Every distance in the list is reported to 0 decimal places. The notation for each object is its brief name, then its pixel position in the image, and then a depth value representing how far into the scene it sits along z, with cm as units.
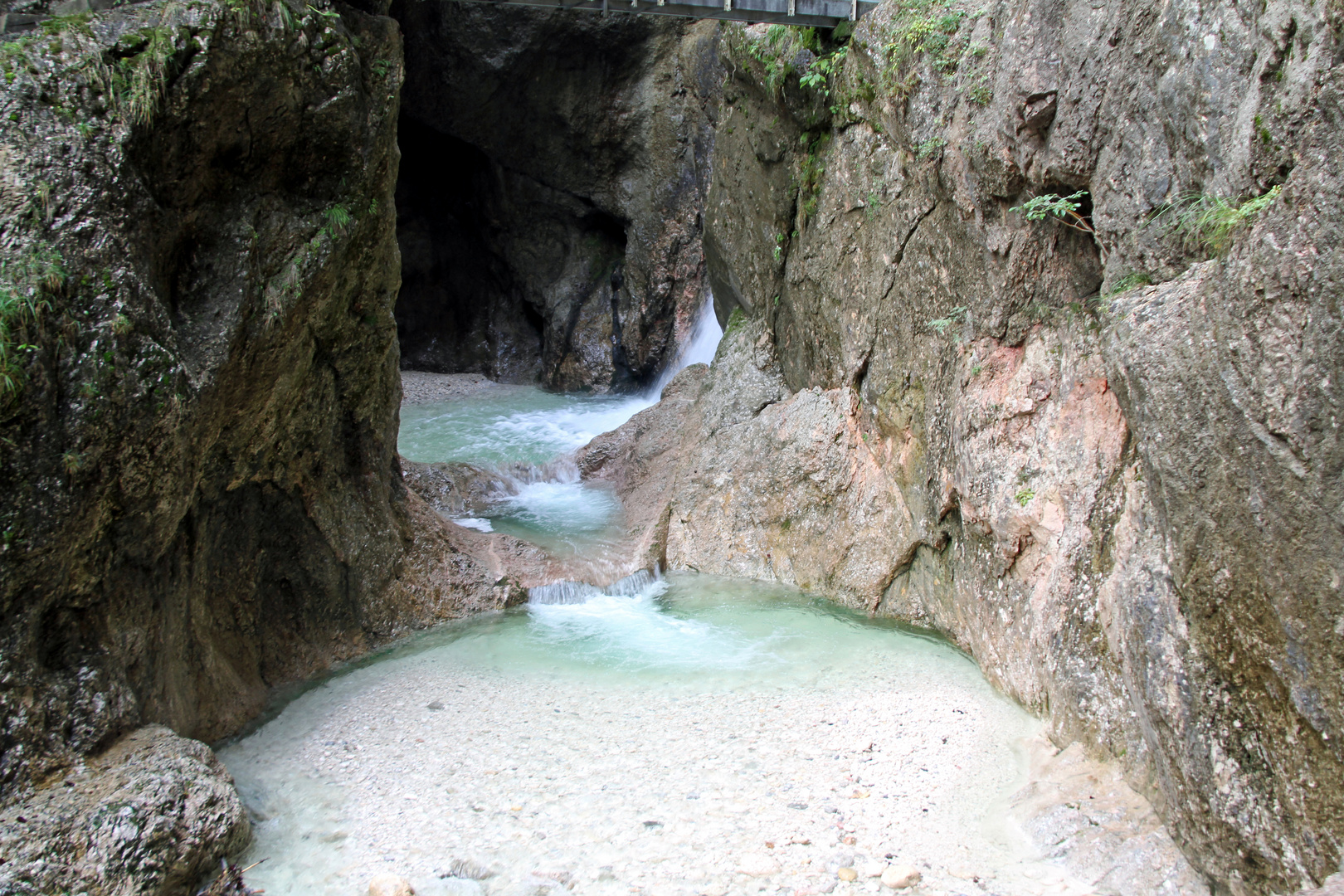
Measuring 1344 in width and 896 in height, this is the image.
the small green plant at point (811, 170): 877
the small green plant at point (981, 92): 601
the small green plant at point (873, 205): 772
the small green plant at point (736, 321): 1084
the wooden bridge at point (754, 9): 842
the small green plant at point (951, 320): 651
